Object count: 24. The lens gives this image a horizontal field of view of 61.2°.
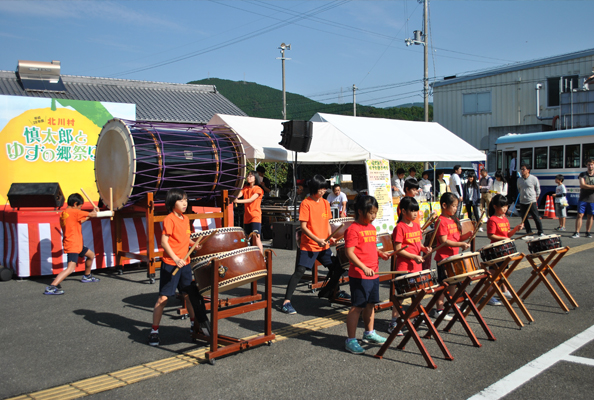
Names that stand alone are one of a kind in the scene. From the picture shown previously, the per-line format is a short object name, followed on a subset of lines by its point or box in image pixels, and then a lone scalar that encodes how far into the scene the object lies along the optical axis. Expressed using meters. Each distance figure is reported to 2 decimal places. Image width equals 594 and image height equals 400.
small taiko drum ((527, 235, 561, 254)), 5.89
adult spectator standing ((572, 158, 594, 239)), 12.06
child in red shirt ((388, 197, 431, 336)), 5.05
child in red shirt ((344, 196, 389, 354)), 4.72
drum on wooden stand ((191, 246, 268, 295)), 4.64
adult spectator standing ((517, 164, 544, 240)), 11.90
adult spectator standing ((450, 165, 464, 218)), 15.07
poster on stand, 12.97
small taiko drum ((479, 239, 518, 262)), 5.23
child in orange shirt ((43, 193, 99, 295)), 7.50
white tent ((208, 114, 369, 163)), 12.45
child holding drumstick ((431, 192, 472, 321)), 5.52
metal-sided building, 25.08
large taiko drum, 7.96
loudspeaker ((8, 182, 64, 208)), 8.59
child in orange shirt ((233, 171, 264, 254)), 8.89
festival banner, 11.22
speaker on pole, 11.74
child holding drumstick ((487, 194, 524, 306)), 6.12
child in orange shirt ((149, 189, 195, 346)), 4.96
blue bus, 17.84
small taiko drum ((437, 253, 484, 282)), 4.66
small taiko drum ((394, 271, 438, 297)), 4.41
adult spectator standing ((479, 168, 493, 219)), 15.20
